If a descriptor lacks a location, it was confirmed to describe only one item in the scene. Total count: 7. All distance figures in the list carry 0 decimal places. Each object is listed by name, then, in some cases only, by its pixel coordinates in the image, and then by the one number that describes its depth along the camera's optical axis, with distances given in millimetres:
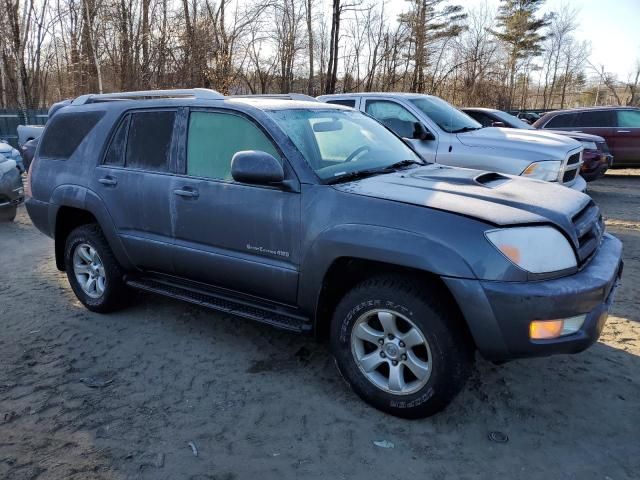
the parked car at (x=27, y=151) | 10172
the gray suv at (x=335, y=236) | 2527
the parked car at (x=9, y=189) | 7656
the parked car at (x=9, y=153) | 8461
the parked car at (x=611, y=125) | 12164
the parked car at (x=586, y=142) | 9547
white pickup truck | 6430
